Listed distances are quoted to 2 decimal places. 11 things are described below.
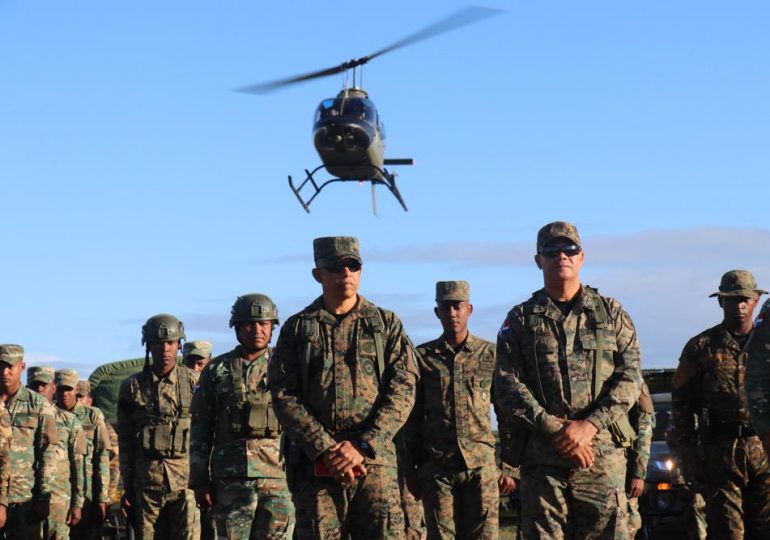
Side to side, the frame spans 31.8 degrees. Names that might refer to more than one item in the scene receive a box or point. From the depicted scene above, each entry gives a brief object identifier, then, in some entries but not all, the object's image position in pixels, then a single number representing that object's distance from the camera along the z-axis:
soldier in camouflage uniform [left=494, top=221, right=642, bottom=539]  8.38
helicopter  28.31
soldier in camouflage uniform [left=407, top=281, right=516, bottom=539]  11.98
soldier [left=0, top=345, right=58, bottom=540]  13.59
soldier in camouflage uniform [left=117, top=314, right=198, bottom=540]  13.65
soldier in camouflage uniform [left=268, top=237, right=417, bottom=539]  8.48
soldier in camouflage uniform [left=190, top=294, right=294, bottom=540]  11.01
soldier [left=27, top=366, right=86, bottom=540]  14.04
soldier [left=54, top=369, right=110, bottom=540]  15.66
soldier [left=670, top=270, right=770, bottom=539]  11.05
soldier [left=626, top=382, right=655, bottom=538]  10.23
